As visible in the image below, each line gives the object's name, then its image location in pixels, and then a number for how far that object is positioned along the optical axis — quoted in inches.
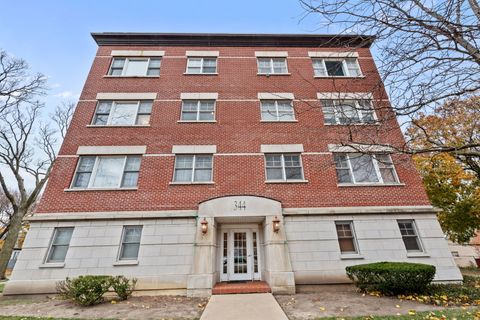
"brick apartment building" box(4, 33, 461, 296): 356.8
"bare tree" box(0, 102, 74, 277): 572.4
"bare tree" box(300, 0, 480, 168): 138.7
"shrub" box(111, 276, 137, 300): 309.4
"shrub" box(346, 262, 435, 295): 294.0
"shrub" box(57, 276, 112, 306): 285.7
